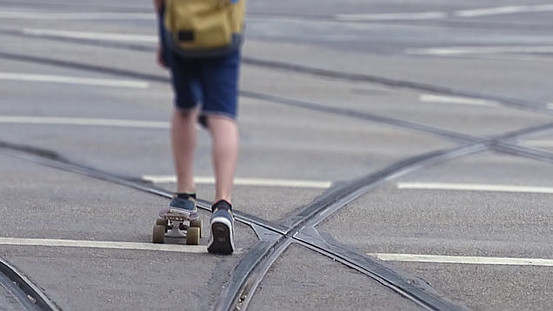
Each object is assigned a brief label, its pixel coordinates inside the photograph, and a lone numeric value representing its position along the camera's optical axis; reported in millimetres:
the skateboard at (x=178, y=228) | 12562
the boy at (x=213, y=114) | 11836
